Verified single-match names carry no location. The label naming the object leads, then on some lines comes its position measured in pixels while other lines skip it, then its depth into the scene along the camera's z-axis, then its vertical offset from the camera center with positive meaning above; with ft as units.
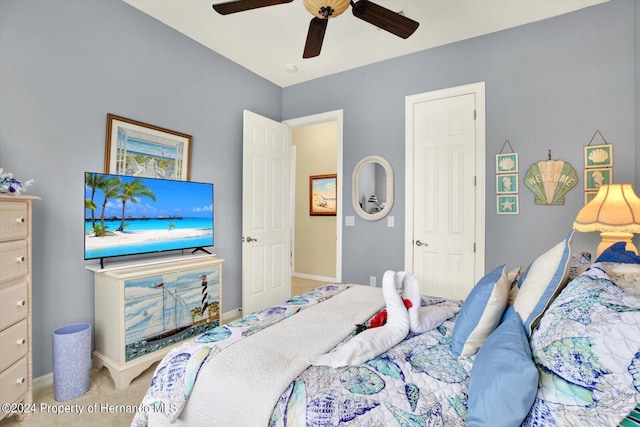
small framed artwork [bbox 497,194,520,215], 9.28 +0.21
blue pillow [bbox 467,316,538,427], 2.56 -1.49
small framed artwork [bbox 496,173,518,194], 9.29 +0.84
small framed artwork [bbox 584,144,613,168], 8.18 +1.47
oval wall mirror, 11.35 +0.85
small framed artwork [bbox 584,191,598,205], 8.35 +0.43
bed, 2.36 -1.86
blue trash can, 6.48 -3.22
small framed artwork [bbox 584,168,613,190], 8.18 +0.89
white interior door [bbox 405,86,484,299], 9.91 +0.59
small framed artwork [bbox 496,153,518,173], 9.30 +1.45
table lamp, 6.54 -0.08
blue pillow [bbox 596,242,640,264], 4.75 -0.70
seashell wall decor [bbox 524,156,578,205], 8.62 +0.87
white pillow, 3.48 -0.89
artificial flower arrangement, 5.48 +0.45
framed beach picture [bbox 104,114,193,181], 8.16 +1.71
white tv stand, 7.03 -2.43
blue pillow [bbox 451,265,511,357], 3.95 -1.36
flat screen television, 7.34 -0.13
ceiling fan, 5.80 +3.92
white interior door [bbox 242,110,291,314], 11.21 -0.10
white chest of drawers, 5.35 -1.61
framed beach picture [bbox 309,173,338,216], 17.47 +0.89
